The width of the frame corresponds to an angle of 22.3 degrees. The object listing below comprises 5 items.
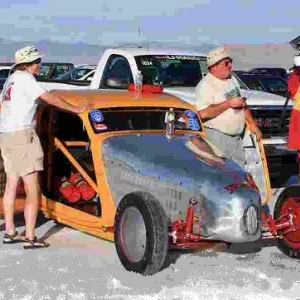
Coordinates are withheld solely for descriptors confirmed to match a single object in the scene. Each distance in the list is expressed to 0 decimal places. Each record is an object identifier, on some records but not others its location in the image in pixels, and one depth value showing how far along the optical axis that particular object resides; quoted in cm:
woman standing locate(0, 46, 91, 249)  645
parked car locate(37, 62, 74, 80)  2487
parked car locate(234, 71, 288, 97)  1914
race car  559
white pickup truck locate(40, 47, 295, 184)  998
